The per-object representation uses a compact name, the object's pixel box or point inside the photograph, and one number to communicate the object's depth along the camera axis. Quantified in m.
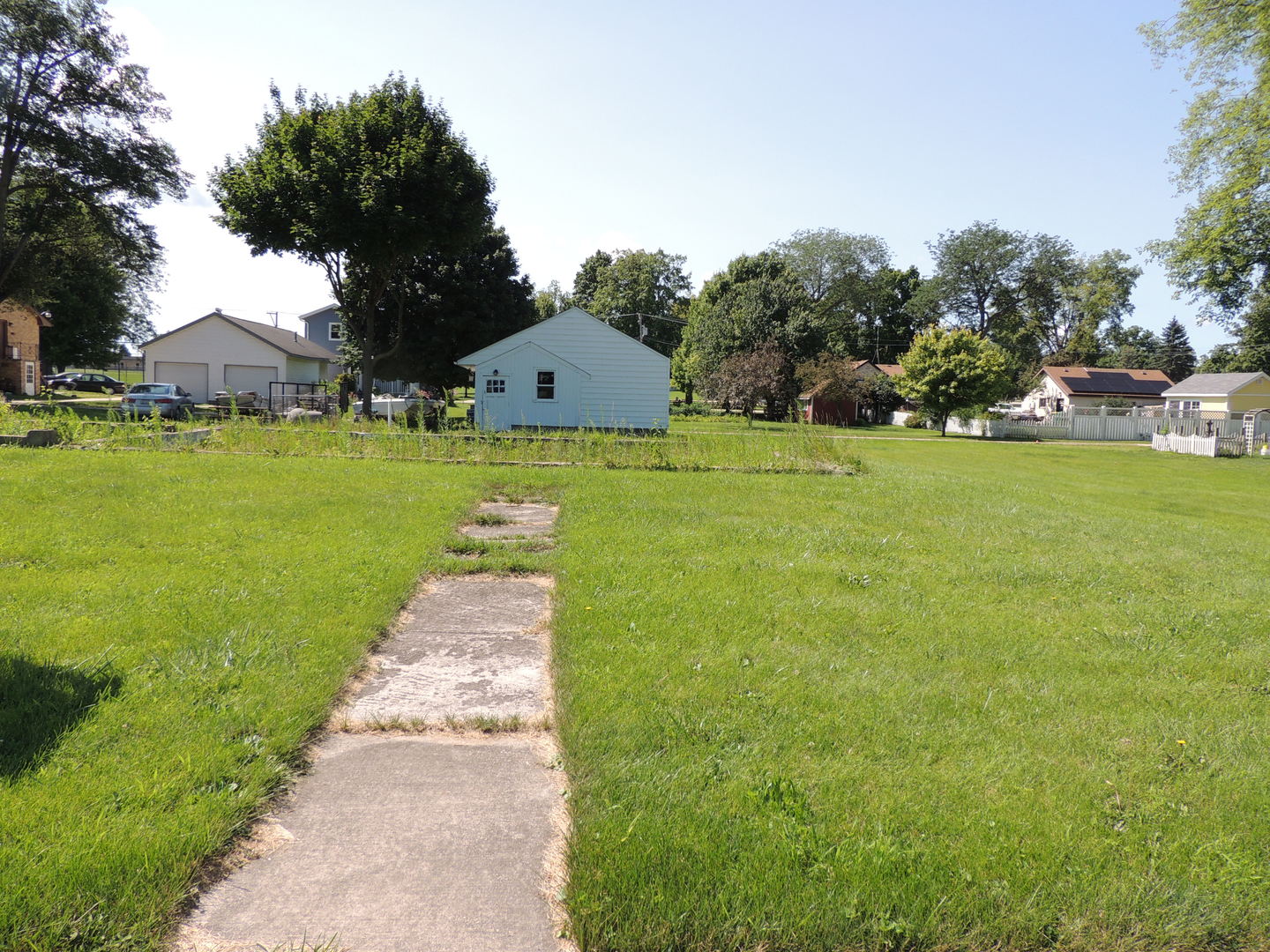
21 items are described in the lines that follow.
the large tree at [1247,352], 44.27
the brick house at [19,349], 41.00
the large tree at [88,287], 32.59
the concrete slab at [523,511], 9.09
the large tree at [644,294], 70.00
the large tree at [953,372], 43.50
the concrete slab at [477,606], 5.23
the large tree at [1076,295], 74.50
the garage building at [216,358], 41.97
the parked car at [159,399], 30.86
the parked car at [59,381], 52.47
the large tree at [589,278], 76.31
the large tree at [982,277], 72.94
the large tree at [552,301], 83.00
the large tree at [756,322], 47.50
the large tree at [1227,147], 18.97
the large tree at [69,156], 27.55
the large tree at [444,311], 33.09
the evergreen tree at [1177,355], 76.38
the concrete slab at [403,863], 2.29
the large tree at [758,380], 43.53
